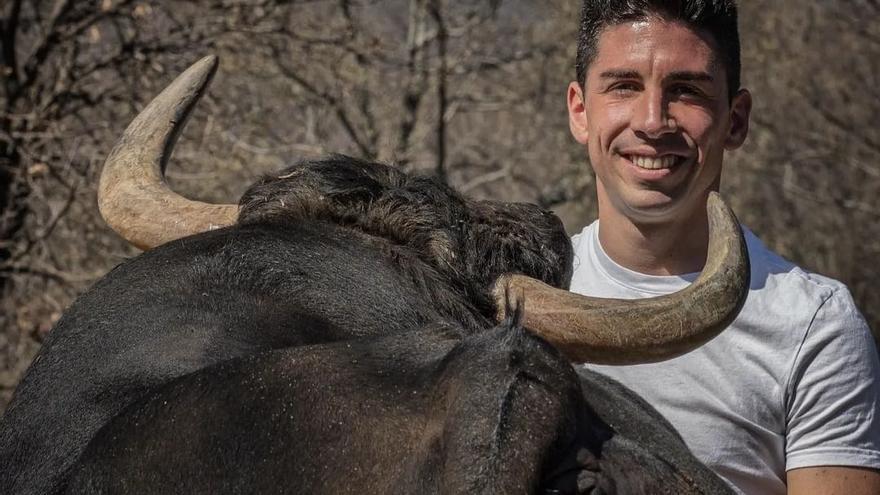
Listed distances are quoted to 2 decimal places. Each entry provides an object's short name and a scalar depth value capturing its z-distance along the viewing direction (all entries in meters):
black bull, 2.06
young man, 3.92
